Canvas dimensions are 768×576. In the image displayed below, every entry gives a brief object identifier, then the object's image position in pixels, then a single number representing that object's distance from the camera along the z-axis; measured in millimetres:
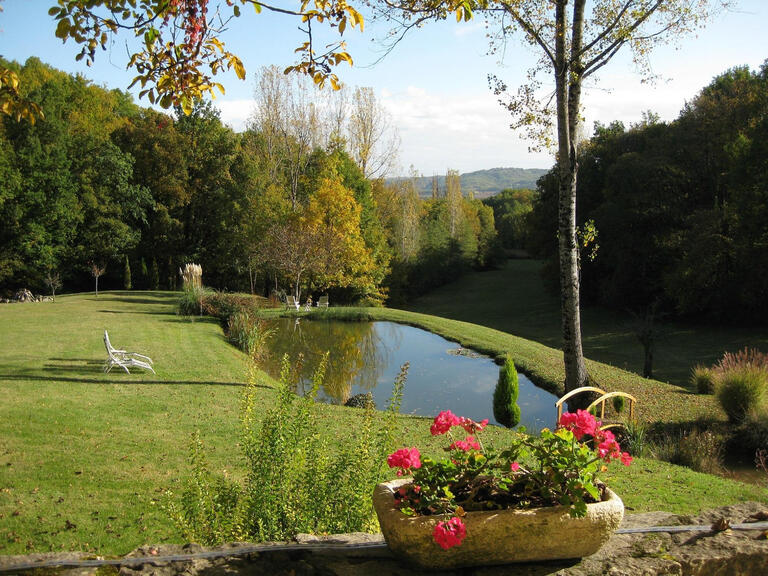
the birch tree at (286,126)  33938
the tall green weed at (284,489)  3291
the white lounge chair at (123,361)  10781
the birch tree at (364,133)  38719
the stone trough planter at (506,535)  2334
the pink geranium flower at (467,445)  2744
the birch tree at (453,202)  47469
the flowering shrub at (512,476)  2440
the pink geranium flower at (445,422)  2906
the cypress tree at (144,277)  31428
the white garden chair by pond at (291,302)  23688
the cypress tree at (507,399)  9922
